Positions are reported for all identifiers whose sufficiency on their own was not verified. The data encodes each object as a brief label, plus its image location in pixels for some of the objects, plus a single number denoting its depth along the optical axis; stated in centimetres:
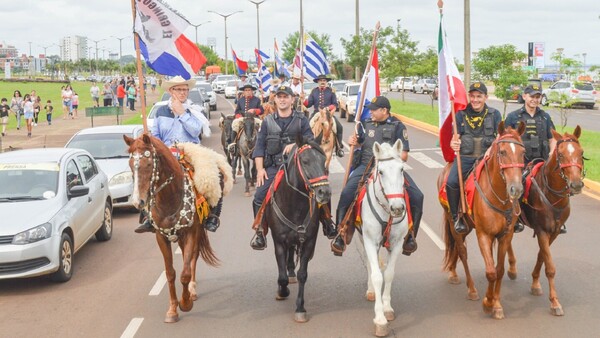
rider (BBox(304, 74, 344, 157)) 1892
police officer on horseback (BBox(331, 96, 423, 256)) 810
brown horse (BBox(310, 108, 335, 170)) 1642
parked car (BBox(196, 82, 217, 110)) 4363
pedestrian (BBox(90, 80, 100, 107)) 4769
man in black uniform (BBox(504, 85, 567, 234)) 920
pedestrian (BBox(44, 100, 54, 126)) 3681
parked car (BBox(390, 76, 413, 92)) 8031
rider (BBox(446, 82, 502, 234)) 871
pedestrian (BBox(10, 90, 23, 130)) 3453
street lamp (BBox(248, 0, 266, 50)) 8100
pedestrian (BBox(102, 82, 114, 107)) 4534
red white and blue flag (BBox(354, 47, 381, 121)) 981
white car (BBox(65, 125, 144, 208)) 1414
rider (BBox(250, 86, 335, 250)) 866
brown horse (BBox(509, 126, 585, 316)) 769
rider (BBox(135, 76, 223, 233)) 892
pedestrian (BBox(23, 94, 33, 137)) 3077
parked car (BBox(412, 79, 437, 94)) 7271
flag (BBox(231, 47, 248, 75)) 3053
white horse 692
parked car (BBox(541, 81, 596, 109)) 4372
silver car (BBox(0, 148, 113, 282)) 900
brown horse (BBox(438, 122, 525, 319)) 729
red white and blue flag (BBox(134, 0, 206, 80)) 933
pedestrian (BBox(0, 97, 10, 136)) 3066
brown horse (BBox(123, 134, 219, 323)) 719
